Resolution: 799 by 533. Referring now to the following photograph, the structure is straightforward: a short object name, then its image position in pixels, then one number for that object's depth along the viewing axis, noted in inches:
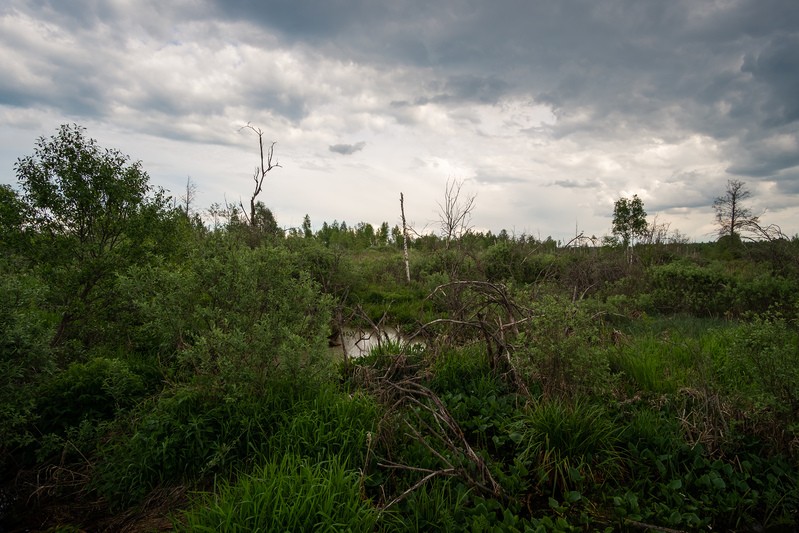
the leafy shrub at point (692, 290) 456.1
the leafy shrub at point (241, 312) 166.6
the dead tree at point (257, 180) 604.9
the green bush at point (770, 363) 155.6
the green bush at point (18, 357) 156.7
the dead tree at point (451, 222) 553.0
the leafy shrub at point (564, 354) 174.2
